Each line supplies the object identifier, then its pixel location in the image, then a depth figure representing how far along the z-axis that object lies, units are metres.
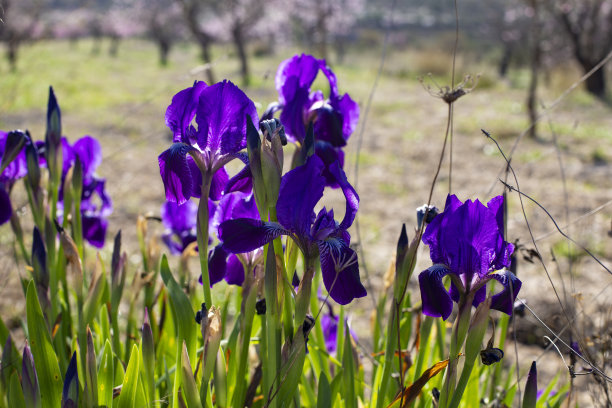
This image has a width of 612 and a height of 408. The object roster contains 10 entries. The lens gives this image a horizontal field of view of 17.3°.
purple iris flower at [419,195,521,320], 1.05
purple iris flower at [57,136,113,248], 1.26
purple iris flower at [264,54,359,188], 1.14
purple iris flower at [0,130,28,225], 1.20
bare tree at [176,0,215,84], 6.71
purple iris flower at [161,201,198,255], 1.30
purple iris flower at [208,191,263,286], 1.12
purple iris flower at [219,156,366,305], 1.04
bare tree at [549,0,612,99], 8.00
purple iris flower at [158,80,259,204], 1.07
